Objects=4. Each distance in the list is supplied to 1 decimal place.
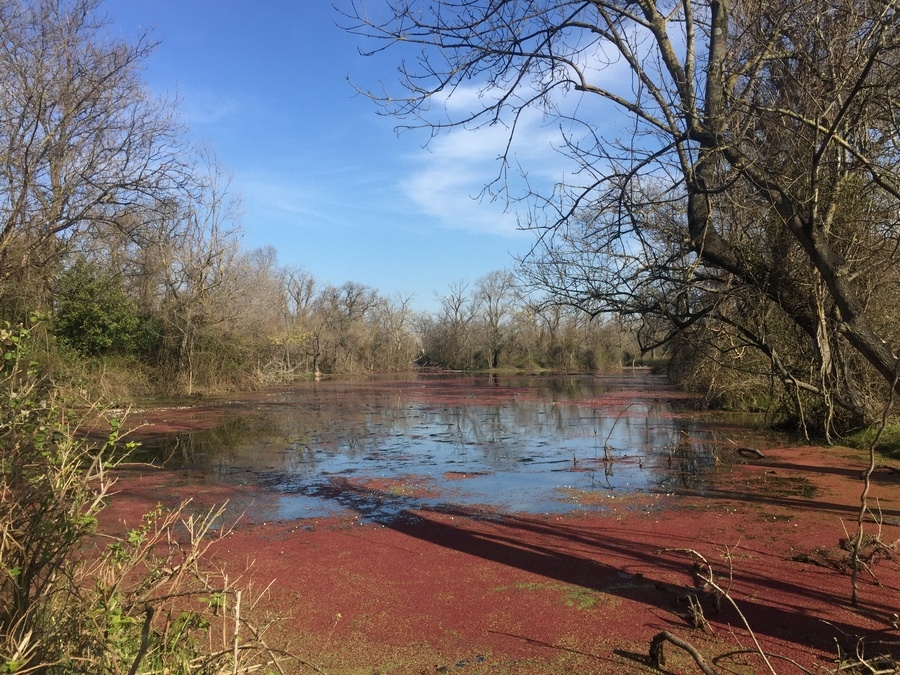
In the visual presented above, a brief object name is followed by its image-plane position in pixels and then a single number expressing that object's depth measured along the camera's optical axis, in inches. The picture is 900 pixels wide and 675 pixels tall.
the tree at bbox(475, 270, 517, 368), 2716.5
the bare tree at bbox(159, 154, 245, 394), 1143.6
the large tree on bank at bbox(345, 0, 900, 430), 211.9
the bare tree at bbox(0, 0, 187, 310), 453.4
